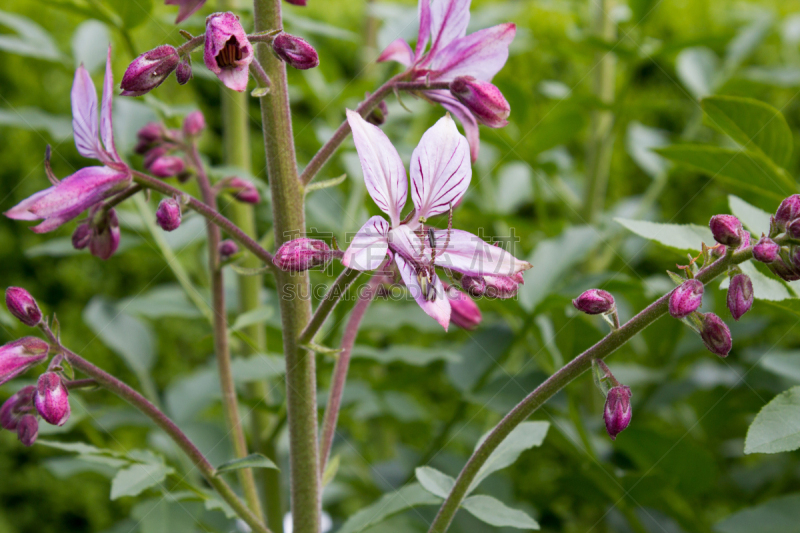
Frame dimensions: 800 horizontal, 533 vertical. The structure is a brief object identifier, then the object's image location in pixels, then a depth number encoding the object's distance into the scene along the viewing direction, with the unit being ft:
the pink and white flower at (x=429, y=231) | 1.58
